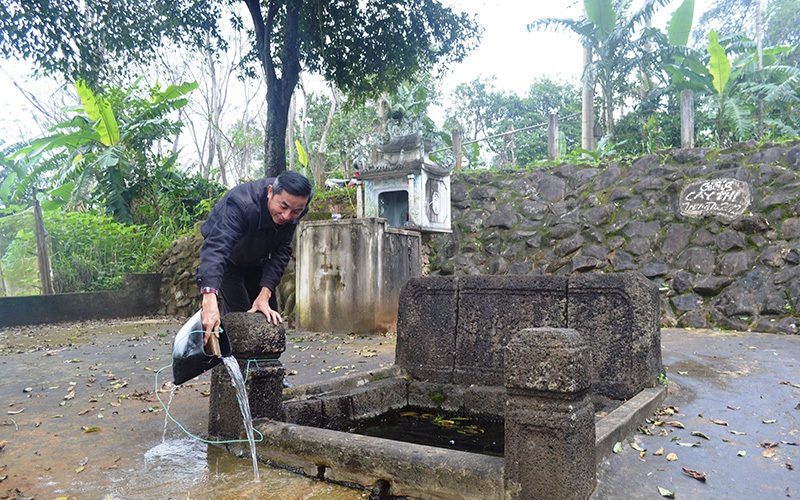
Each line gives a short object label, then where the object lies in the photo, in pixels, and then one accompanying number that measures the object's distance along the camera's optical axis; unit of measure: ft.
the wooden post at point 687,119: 32.50
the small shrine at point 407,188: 28.40
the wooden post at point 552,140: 38.32
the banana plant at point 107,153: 41.24
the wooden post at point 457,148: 41.22
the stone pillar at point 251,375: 10.23
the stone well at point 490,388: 7.40
